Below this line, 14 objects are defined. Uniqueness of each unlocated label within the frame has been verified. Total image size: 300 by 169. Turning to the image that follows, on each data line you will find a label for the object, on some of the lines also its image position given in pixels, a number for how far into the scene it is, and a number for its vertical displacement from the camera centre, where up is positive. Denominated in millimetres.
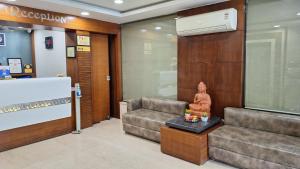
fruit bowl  3539 -821
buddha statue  3746 -584
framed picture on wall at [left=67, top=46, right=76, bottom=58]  4719 +402
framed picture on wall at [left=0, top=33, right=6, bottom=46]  5867 +843
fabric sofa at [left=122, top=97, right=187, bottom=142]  4027 -913
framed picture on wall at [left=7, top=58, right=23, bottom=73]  5971 +158
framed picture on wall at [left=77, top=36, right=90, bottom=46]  4721 +661
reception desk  3699 -576
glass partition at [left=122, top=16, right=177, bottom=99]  4617 +264
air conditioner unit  3445 +791
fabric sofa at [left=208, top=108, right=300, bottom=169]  2643 -963
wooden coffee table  3148 -1151
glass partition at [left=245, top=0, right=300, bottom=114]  3160 +203
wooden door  5297 -178
